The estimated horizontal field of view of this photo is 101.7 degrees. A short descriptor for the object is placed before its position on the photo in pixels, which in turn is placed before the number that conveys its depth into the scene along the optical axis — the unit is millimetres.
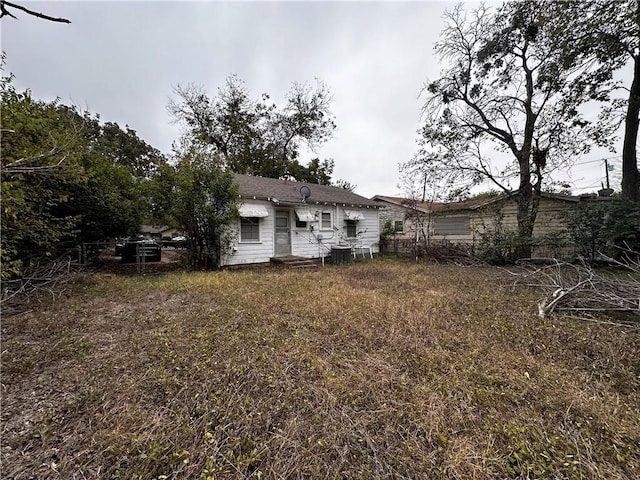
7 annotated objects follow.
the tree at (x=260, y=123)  21000
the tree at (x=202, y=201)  8180
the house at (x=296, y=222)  10039
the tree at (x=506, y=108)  10148
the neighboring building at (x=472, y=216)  12352
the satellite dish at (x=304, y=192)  11258
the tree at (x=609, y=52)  7059
